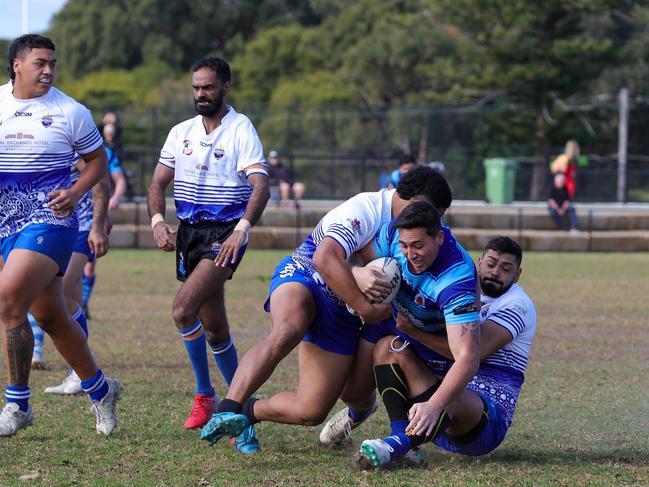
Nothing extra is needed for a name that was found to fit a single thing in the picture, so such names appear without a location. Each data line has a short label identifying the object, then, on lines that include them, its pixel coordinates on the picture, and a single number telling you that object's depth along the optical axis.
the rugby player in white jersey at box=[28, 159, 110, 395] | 14.35
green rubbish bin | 63.47
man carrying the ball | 11.11
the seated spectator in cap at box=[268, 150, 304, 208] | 54.72
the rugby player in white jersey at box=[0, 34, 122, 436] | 12.62
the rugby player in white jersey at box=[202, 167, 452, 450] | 11.48
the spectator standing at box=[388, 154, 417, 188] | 27.75
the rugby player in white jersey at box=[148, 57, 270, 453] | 13.73
